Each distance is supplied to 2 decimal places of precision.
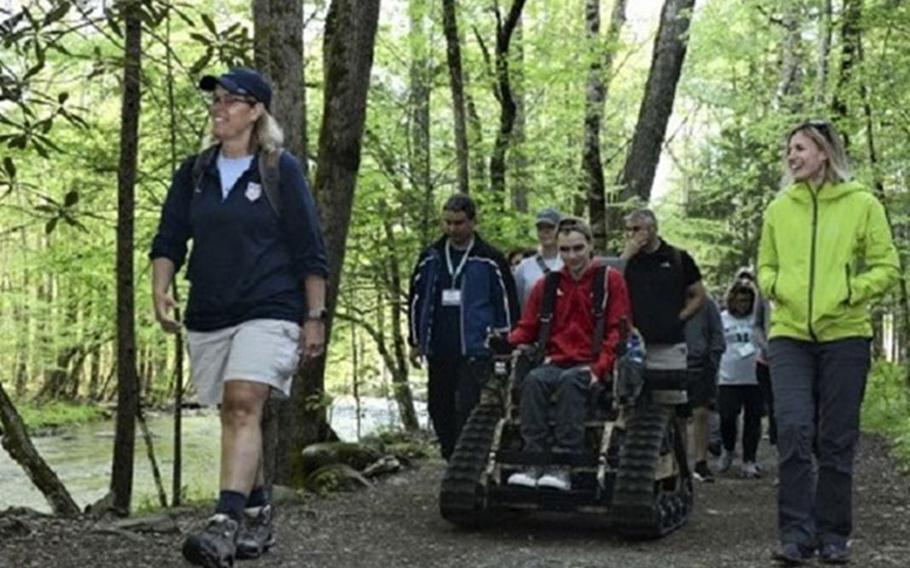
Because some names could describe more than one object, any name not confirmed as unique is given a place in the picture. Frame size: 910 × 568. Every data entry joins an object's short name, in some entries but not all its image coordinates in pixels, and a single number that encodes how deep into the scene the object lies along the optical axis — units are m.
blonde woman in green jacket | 5.81
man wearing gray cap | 9.69
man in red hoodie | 6.96
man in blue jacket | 8.56
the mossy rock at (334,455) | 10.41
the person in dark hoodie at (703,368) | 10.30
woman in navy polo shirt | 4.87
